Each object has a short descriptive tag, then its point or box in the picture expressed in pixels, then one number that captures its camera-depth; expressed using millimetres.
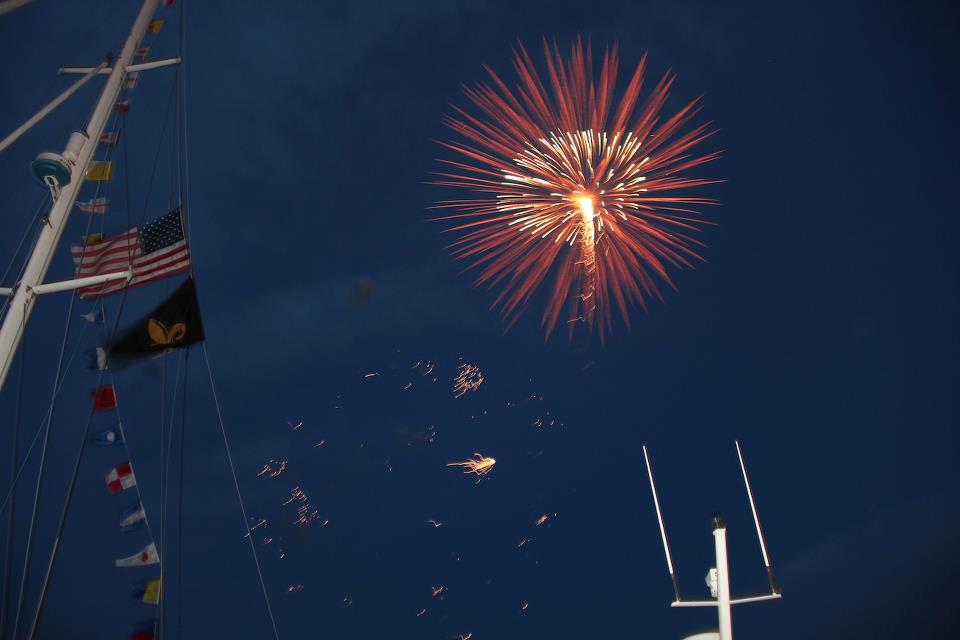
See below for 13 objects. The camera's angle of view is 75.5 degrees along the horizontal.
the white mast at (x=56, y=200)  9141
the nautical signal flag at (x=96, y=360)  13789
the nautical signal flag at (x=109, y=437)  14884
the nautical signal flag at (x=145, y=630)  14745
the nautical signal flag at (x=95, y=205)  14441
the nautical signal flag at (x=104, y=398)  13909
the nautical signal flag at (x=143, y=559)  14781
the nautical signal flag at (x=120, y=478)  15164
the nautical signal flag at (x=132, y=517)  15484
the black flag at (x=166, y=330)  11547
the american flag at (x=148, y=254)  12281
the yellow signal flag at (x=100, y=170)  14102
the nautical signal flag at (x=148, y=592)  15109
